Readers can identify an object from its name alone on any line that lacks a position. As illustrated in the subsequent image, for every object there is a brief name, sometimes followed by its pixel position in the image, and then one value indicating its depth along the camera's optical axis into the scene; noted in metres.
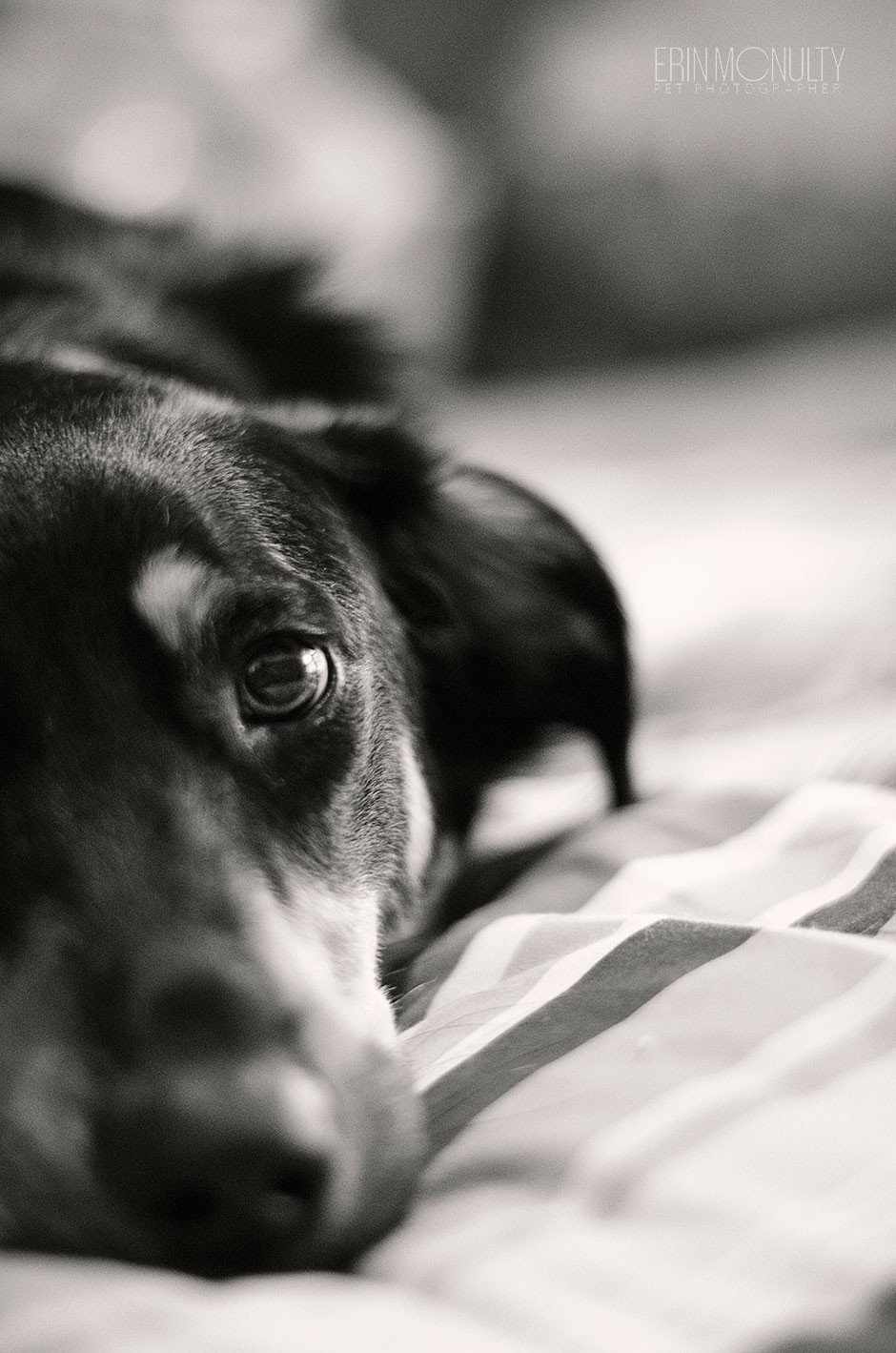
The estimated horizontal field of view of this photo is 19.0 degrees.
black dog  0.53
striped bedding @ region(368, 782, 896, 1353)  0.51
